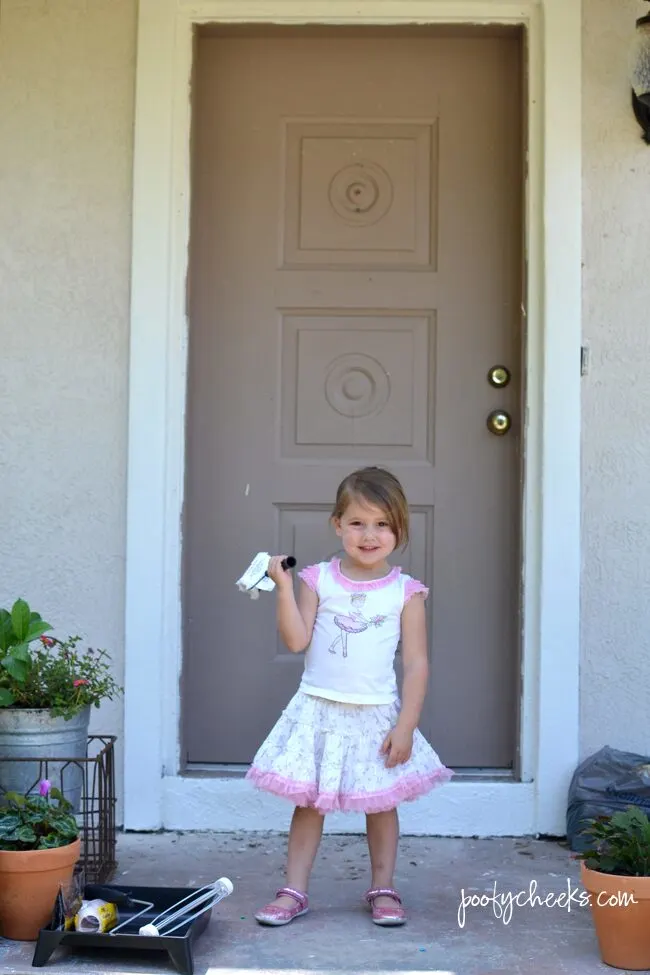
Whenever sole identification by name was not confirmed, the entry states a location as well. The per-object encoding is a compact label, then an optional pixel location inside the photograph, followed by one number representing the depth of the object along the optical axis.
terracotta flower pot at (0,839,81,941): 2.86
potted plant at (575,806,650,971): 2.69
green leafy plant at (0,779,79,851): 2.91
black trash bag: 3.61
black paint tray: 2.71
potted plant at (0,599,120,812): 3.14
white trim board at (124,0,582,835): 3.82
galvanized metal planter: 3.18
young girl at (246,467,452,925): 3.04
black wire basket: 3.20
